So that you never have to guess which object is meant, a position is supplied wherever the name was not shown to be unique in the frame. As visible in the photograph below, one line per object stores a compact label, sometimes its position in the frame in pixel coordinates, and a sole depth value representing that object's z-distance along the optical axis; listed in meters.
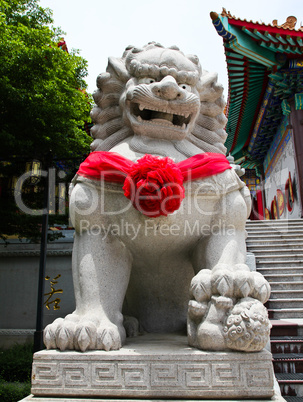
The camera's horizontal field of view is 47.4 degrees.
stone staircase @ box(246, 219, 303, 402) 2.73
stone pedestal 1.26
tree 4.85
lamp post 4.55
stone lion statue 1.35
